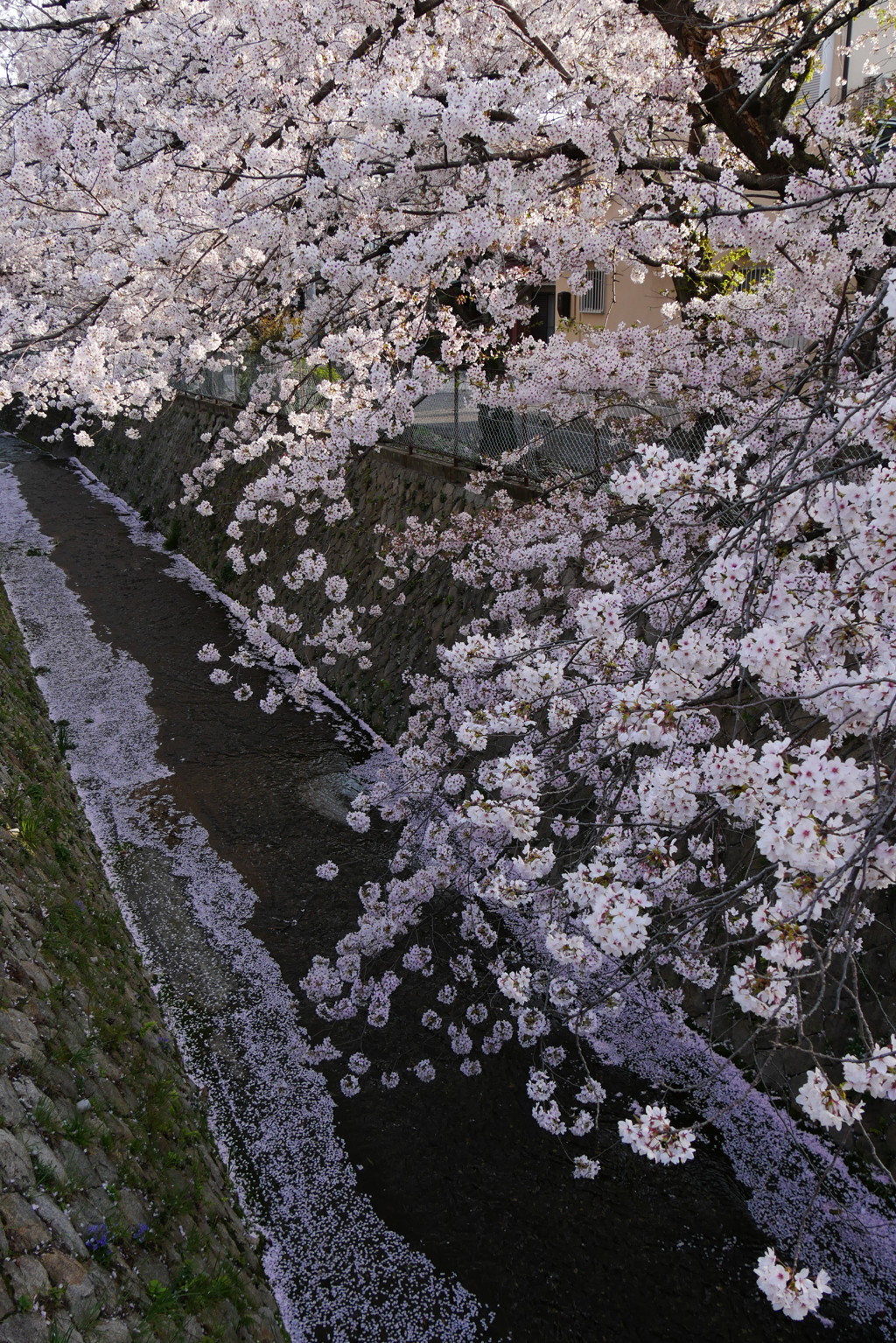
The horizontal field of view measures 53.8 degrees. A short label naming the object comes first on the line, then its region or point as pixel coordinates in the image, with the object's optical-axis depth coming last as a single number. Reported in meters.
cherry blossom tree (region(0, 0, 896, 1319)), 3.33
